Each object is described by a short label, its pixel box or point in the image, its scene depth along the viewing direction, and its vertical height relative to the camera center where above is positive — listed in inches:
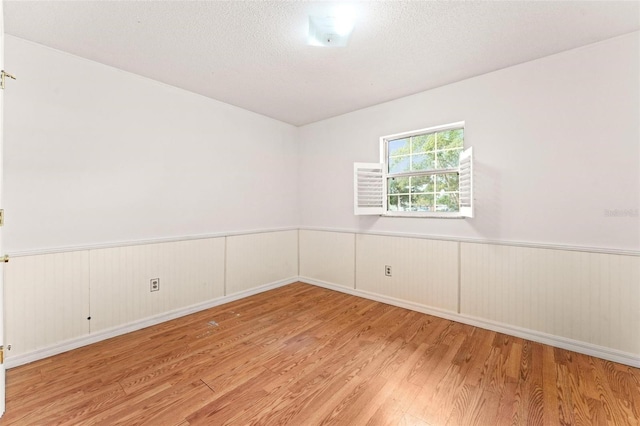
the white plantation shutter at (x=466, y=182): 98.6 +11.6
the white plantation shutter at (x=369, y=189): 133.0 +11.6
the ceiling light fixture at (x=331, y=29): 72.9 +51.7
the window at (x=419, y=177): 113.4 +16.6
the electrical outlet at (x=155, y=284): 108.1 -28.4
